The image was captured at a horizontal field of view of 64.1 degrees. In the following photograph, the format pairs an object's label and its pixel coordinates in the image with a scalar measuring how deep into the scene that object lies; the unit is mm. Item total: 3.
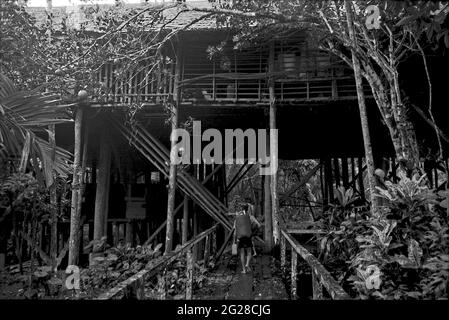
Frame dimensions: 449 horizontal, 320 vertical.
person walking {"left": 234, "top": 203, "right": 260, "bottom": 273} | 7566
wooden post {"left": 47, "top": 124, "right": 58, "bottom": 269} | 7188
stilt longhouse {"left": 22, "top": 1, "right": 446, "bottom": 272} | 8906
